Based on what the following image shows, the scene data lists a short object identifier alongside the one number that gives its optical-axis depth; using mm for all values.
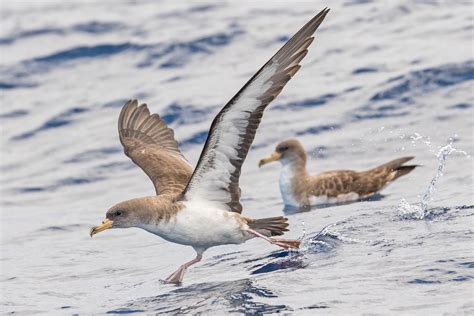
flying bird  18094
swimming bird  27422
